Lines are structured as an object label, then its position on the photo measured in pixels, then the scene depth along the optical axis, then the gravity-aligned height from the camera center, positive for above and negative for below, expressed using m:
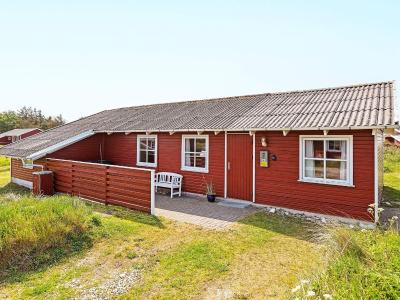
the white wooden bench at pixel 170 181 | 11.84 -1.38
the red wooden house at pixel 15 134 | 56.41 +3.05
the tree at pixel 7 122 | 74.11 +7.19
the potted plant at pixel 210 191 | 10.74 -1.61
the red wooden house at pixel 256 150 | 8.11 -0.02
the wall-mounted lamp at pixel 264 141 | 9.69 +0.28
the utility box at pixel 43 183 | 11.69 -1.43
